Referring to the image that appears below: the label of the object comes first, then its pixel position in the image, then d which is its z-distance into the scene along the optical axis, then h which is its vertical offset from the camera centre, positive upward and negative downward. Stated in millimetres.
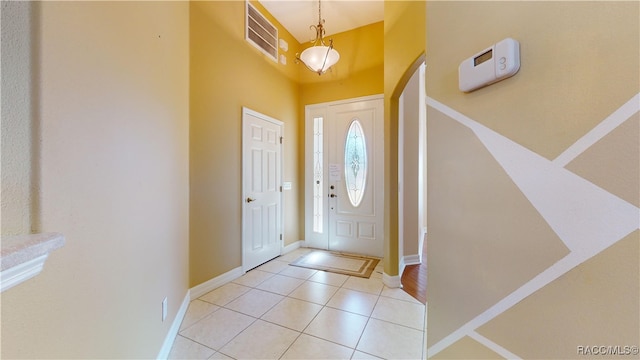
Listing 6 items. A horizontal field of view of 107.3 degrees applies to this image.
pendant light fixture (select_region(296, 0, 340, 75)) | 2912 +1545
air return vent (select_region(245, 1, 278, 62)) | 3104 +2050
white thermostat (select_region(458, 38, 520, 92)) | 613 +326
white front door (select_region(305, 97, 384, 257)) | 3643 +38
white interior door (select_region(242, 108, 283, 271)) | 3061 -146
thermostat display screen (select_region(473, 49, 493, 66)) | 685 +364
